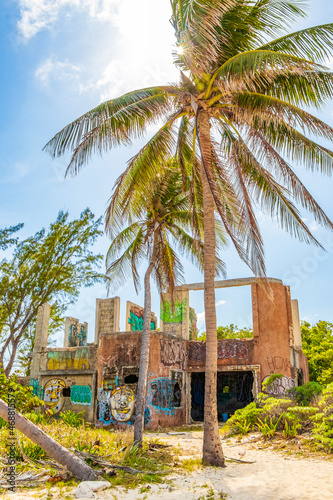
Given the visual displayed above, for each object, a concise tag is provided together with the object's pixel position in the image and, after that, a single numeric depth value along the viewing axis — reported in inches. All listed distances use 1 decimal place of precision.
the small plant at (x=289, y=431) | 474.3
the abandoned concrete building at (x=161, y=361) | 659.4
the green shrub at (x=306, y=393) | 542.0
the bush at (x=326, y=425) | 408.2
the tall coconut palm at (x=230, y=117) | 348.2
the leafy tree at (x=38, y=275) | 948.6
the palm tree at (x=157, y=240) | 546.3
